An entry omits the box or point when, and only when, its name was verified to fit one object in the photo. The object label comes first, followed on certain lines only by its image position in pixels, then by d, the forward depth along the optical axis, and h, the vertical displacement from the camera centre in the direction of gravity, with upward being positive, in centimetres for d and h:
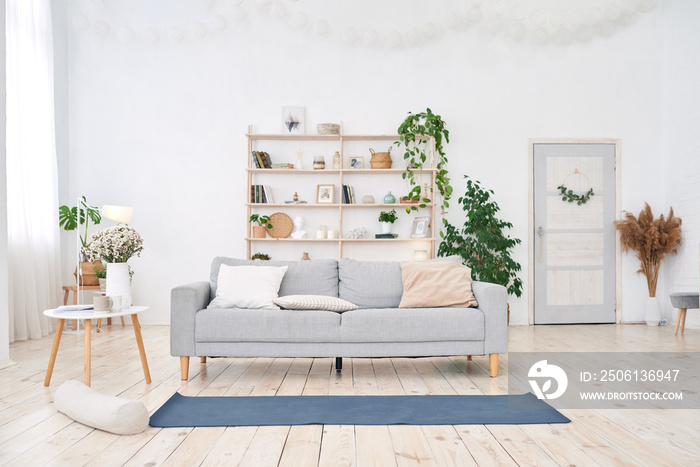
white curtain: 516 +48
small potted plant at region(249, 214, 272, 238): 607 -10
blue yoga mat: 265 -98
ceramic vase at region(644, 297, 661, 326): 614 -109
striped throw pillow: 366 -56
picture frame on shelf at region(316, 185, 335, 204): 618 +27
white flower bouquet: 358 -16
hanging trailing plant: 596 +75
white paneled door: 630 -23
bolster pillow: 246 -88
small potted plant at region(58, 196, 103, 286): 579 -3
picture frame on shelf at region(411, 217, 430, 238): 609 -12
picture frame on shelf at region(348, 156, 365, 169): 622 +62
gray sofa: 353 -72
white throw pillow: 372 -47
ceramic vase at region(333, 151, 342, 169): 613 +64
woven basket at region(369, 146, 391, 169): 607 +63
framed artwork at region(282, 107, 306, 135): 620 +110
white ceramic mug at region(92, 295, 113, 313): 327 -50
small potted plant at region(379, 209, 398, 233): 605 -2
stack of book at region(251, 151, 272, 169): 605 +64
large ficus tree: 586 -28
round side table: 316 -63
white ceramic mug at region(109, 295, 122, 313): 338 -50
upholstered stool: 548 -86
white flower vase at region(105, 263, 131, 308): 354 -39
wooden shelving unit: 604 +43
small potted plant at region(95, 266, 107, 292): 559 -56
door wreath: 630 +24
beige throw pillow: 385 -49
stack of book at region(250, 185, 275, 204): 606 +27
